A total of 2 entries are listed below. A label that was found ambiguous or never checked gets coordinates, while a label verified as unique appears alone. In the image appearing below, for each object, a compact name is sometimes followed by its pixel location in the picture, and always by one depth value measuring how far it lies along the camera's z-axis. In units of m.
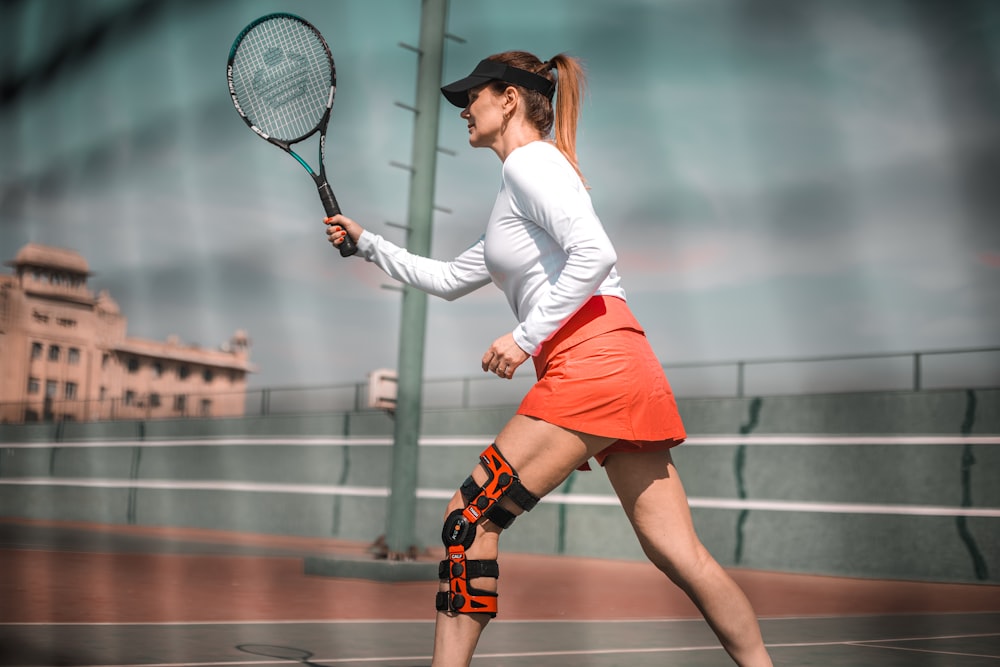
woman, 2.93
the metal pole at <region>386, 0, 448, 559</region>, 9.09
